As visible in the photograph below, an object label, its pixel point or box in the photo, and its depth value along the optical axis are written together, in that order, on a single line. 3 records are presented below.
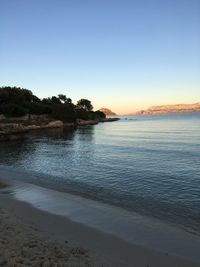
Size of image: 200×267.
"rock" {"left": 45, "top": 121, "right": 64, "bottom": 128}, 91.14
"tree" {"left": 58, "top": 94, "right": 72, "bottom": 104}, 137.80
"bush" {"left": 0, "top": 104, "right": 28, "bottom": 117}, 87.35
